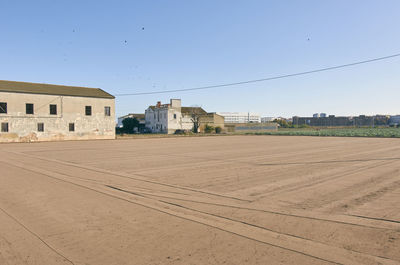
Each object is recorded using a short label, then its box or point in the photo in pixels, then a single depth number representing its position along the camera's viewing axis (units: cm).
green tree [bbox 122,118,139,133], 7312
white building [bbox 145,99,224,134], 7450
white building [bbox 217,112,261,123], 17462
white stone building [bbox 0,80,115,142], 3812
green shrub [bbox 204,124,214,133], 7844
